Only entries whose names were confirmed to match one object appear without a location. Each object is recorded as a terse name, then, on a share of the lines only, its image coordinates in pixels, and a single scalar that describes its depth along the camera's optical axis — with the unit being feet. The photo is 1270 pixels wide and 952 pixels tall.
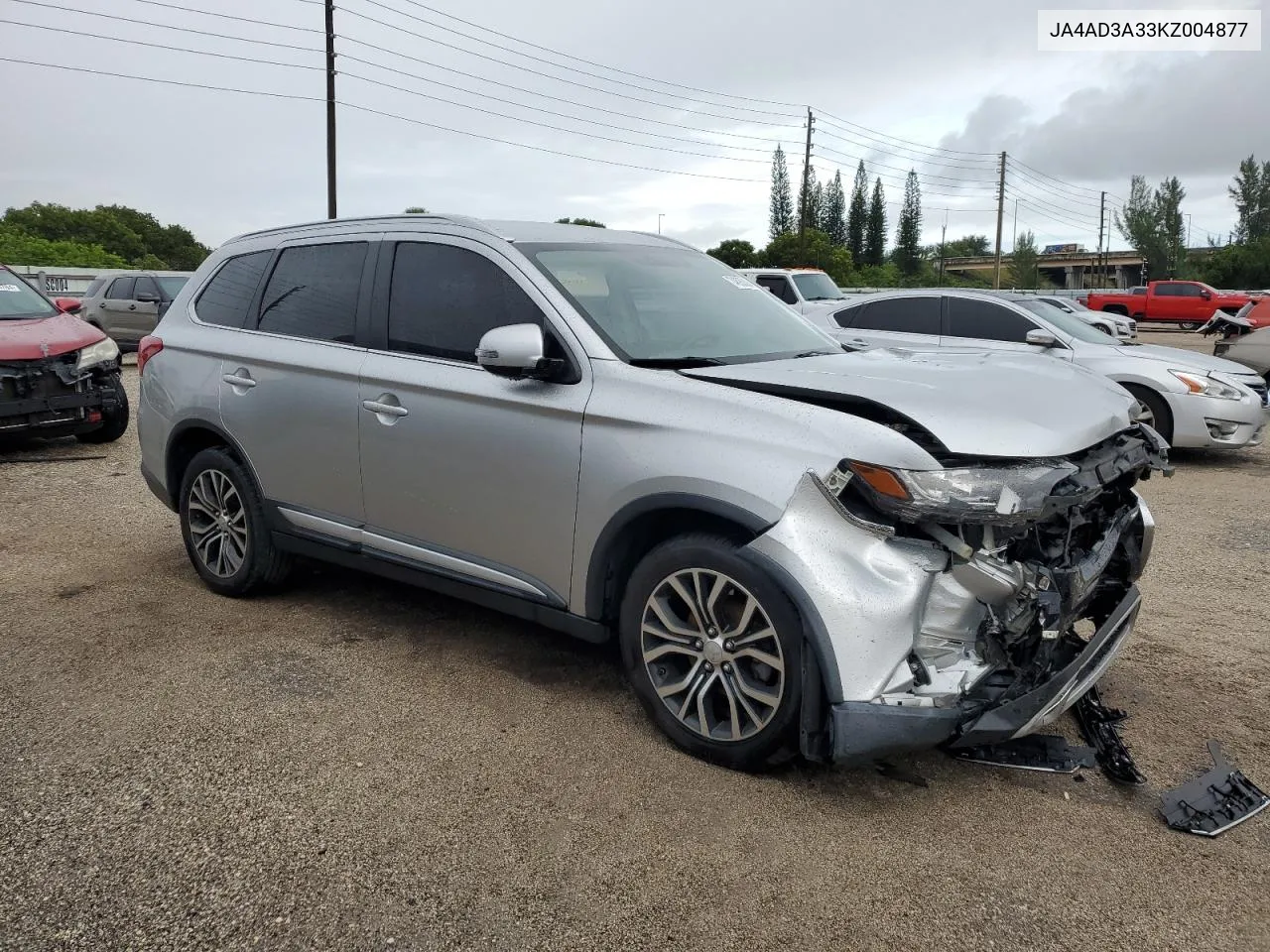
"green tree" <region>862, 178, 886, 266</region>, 361.92
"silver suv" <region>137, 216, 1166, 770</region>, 9.35
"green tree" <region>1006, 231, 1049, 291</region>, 273.13
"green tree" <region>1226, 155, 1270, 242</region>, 277.52
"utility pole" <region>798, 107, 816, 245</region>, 153.48
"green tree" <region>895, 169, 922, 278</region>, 359.05
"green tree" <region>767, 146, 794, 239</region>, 304.91
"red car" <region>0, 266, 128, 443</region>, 27.63
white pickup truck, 44.42
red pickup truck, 119.14
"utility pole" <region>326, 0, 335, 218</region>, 93.76
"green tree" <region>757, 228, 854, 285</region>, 231.30
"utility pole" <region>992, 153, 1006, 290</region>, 207.35
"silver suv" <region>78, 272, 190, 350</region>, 58.85
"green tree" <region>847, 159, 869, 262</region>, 356.79
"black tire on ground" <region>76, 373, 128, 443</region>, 31.17
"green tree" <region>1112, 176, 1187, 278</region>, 269.85
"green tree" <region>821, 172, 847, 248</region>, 358.64
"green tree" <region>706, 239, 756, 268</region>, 237.66
